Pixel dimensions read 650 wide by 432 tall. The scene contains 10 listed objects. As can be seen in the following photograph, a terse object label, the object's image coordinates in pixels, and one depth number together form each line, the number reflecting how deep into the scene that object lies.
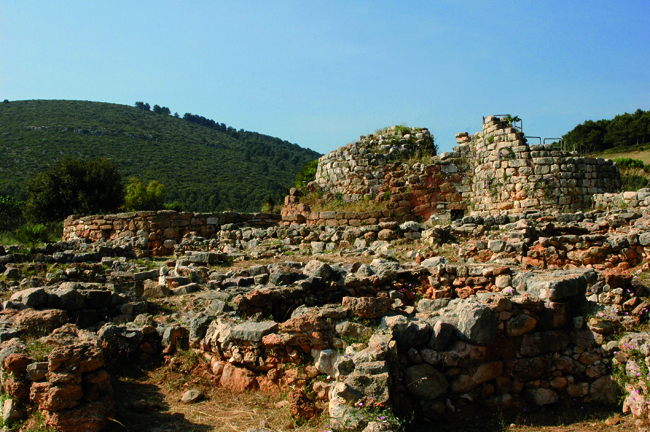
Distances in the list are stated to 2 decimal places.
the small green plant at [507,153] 13.68
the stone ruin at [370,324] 3.90
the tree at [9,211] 31.91
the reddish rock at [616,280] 5.48
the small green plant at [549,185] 13.24
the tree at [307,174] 25.23
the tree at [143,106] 93.19
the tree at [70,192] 25.56
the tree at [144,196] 35.94
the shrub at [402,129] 15.70
